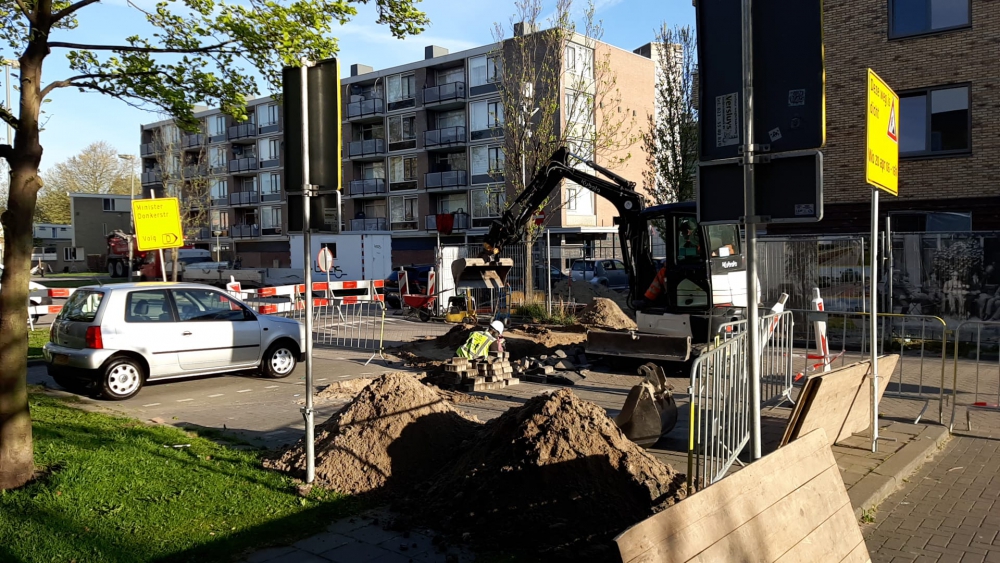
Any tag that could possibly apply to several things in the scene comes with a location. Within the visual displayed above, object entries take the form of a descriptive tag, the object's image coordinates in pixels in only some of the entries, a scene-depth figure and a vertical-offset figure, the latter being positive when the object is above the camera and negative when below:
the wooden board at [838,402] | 5.81 -1.26
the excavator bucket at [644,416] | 6.99 -1.49
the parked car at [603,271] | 30.56 -0.49
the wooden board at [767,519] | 3.03 -1.20
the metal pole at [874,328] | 6.79 -0.66
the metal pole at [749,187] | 4.29 +0.40
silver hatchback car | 10.26 -1.02
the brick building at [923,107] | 19.97 +4.10
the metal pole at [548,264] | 21.31 -0.12
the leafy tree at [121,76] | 5.89 +1.96
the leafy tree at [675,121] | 33.19 +6.19
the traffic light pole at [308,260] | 6.02 +0.03
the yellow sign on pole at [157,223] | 15.56 +0.91
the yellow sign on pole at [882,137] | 6.67 +1.12
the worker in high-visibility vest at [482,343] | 11.70 -1.31
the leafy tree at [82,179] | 83.56 +10.13
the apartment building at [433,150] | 48.34 +7.98
